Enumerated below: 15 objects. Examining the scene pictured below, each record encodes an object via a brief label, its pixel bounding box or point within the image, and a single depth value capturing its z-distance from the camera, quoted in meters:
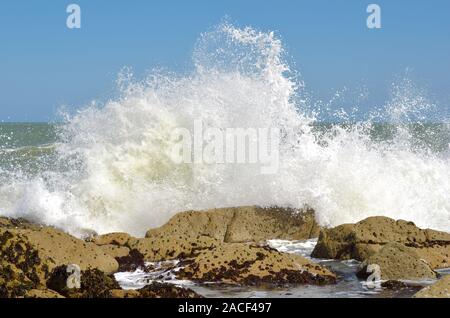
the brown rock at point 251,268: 16.94
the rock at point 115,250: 19.48
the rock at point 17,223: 22.33
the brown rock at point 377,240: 19.92
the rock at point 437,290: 13.22
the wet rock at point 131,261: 18.69
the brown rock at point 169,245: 19.52
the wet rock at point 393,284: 16.34
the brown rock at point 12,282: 13.10
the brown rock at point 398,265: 17.27
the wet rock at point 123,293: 13.65
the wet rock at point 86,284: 13.89
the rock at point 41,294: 12.96
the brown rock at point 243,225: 22.72
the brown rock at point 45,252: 15.34
